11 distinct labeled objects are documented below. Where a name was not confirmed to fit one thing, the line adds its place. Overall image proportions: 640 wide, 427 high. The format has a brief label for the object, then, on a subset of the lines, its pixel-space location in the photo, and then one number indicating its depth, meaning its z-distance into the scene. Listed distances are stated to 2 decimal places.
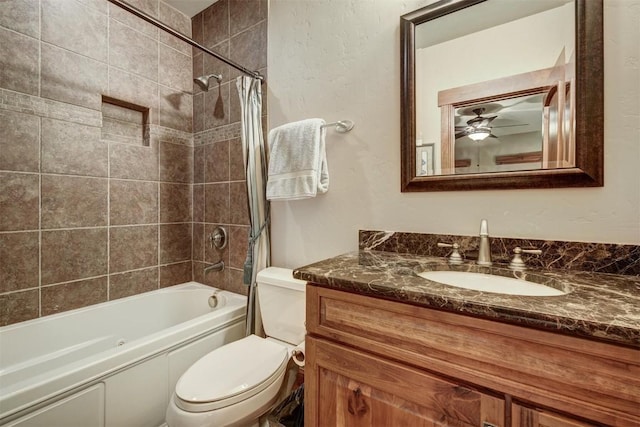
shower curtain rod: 1.25
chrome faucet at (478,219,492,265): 1.01
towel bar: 1.37
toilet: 0.99
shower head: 1.88
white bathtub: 0.98
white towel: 1.36
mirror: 0.92
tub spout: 1.91
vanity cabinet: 0.53
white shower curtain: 1.58
